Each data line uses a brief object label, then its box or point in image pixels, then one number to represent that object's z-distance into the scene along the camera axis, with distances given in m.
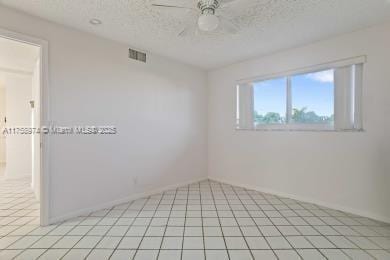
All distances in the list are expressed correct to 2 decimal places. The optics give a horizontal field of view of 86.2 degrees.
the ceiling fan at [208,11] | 1.81
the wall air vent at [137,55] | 3.25
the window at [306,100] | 2.73
